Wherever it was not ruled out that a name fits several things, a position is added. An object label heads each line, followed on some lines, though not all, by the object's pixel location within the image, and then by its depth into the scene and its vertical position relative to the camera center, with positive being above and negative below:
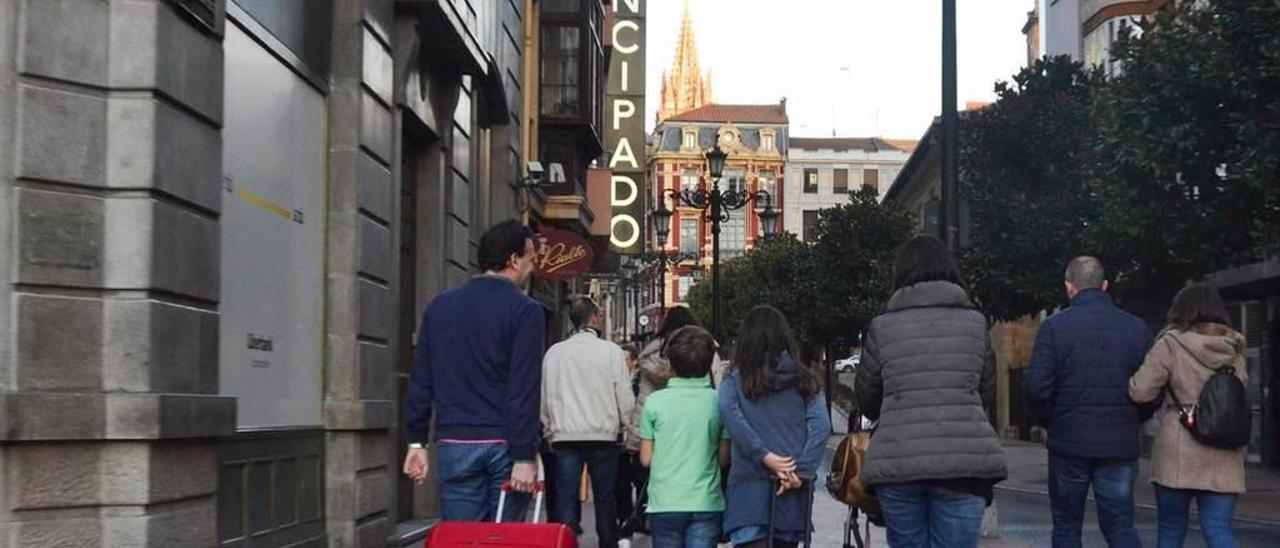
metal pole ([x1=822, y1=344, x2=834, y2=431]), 53.77 +0.83
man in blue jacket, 9.08 -0.01
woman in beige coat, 9.10 -0.03
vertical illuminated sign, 47.69 +7.04
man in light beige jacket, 11.24 -0.08
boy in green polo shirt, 8.24 -0.24
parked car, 64.81 +1.12
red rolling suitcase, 6.71 -0.50
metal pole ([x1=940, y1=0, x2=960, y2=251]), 15.50 +2.17
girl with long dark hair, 8.11 -0.15
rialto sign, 24.67 +1.86
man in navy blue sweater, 7.57 +0.01
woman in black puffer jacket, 7.52 -0.07
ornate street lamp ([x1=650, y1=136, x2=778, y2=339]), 31.14 +3.60
